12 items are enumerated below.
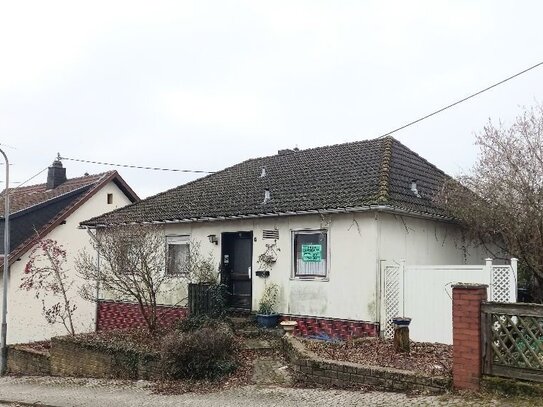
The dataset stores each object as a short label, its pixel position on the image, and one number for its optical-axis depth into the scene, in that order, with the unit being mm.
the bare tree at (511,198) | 12484
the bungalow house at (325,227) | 12891
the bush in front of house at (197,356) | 10625
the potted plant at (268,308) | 13969
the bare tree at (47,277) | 20531
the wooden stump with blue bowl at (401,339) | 10180
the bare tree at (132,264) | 13578
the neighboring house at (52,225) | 20656
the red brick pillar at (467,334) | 7793
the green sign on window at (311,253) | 13758
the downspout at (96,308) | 18797
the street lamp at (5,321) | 16703
